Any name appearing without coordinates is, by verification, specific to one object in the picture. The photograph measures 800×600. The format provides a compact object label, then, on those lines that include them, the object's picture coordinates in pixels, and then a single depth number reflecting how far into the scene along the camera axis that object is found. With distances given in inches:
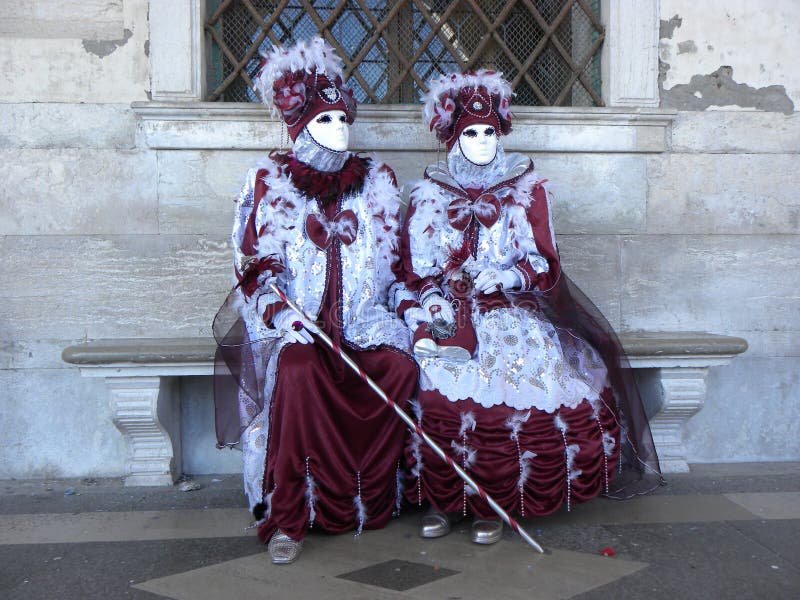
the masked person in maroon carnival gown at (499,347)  130.5
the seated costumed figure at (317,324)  125.9
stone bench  151.2
